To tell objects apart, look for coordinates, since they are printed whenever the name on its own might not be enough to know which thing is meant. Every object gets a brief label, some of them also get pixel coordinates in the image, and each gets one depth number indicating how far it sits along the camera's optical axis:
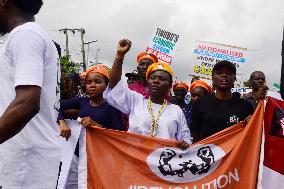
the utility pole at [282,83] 2.52
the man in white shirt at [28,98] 1.99
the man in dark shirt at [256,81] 7.28
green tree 40.67
